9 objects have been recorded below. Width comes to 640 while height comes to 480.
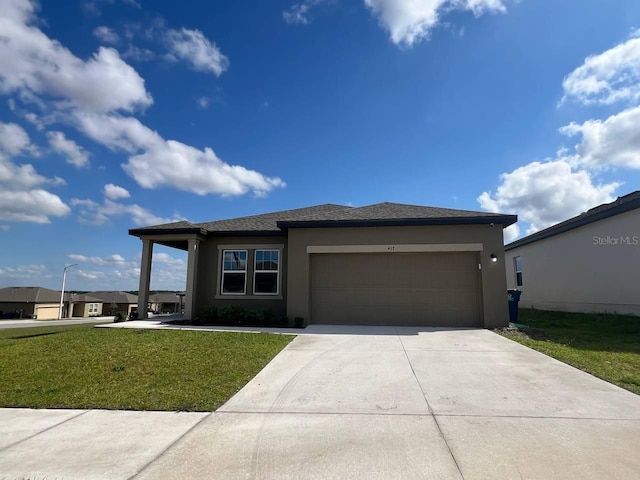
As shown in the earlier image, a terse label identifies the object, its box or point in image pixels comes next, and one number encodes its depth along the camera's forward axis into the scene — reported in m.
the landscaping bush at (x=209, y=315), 13.12
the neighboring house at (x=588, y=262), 12.40
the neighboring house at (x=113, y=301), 66.12
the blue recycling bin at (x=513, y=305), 13.14
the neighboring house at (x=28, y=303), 53.31
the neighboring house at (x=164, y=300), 64.40
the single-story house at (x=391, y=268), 11.82
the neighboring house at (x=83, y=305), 60.84
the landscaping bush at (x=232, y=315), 12.87
